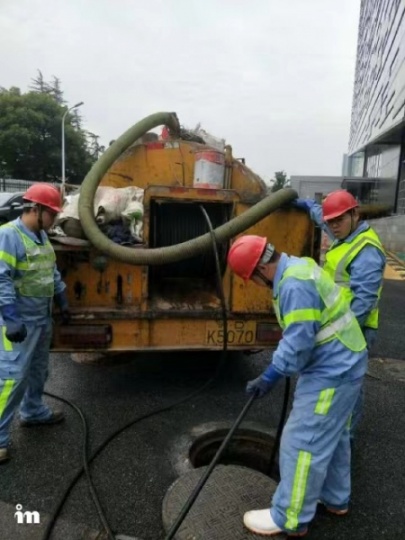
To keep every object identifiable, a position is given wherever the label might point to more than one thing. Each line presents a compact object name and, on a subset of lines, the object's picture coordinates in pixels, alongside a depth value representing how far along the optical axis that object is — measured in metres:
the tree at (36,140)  30.05
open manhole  3.21
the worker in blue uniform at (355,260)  2.85
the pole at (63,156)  26.03
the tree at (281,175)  42.66
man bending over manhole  2.18
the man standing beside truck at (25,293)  2.85
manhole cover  2.31
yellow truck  3.41
